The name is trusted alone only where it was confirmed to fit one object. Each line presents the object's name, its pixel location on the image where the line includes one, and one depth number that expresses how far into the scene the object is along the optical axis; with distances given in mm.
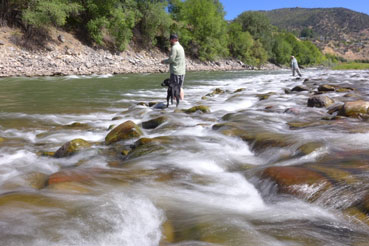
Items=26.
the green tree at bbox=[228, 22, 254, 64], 65938
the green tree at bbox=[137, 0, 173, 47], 41753
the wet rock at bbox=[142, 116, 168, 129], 6512
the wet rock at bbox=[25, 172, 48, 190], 3217
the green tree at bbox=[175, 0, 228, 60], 52125
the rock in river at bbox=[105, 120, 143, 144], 5180
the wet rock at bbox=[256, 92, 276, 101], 10923
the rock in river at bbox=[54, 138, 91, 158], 4469
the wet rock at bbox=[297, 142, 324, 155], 3844
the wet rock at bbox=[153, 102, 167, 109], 9188
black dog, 8961
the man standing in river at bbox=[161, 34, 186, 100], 8633
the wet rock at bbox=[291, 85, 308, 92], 12945
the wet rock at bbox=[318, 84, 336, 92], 12105
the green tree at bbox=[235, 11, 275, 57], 86188
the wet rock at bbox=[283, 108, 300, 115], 7262
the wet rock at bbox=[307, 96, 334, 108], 8117
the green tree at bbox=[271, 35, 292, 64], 89312
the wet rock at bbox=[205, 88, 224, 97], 12852
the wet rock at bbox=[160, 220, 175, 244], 2084
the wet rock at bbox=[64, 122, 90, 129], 6680
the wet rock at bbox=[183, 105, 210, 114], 8165
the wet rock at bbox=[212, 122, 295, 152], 4383
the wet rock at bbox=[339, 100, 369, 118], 6014
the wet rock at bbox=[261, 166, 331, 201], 2557
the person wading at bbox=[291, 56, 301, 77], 25000
